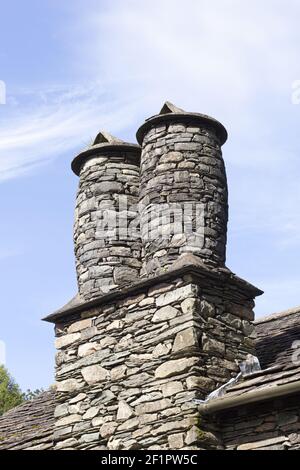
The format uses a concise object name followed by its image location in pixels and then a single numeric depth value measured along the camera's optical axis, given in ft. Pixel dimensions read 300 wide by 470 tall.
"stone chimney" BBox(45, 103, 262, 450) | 25.68
